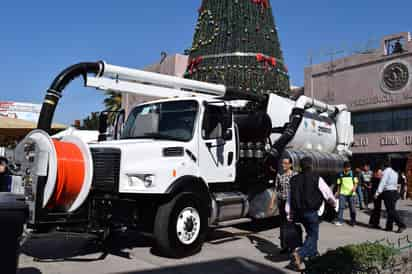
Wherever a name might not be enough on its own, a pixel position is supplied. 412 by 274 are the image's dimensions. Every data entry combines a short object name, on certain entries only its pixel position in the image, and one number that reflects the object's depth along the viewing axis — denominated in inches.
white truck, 237.1
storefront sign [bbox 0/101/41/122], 1036.2
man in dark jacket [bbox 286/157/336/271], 247.8
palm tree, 1371.1
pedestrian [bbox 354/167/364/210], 618.5
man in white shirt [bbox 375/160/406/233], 410.0
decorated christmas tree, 708.7
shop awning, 504.2
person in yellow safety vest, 454.7
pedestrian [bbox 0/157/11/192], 365.2
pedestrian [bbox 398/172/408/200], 922.9
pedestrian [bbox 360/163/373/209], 670.5
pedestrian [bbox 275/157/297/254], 304.4
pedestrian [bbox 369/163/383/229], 435.2
